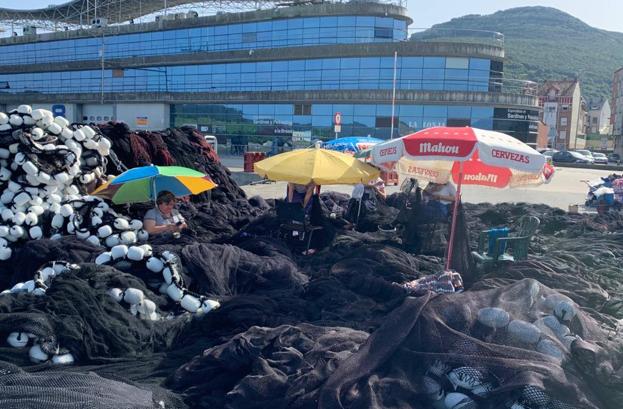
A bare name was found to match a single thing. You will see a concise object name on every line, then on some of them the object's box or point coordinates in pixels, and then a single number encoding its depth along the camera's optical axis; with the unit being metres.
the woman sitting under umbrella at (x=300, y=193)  9.53
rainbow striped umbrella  7.69
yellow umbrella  8.58
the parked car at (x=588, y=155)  48.24
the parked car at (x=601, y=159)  50.70
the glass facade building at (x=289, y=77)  45.69
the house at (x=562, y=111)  84.06
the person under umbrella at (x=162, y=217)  7.97
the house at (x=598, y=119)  117.88
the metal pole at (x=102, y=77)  55.16
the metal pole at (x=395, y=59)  42.93
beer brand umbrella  6.45
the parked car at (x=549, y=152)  48.53
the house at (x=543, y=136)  67.75
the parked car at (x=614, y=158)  56.81
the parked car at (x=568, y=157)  47.31
